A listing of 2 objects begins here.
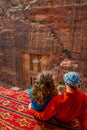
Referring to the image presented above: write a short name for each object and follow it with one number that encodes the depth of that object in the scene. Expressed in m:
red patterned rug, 3.82
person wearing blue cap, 3.36
